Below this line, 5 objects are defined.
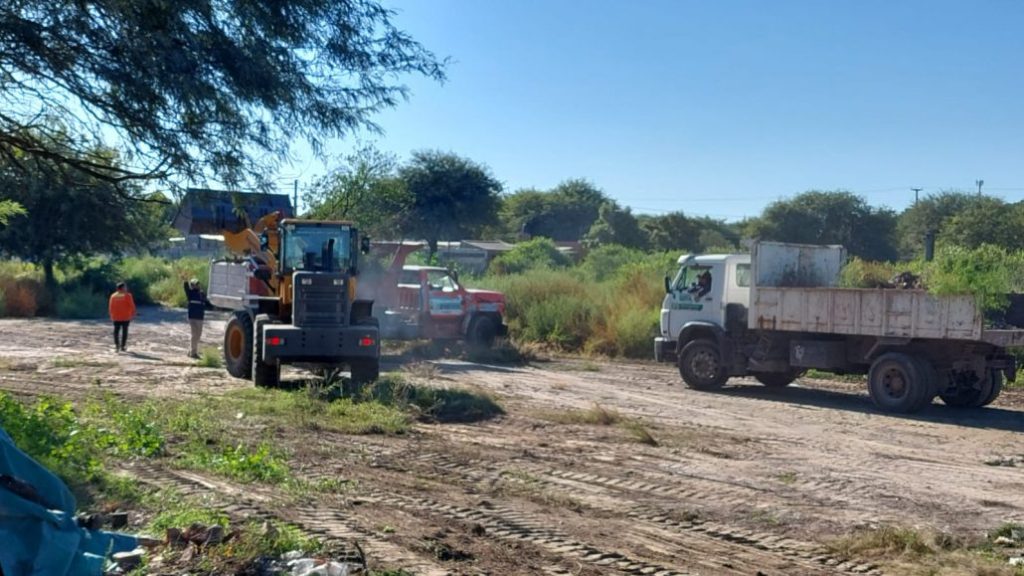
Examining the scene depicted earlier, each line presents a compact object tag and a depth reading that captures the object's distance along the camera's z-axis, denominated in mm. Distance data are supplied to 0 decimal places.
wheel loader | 17812
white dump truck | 17312
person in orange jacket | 24969
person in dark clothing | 24000
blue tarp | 6051
